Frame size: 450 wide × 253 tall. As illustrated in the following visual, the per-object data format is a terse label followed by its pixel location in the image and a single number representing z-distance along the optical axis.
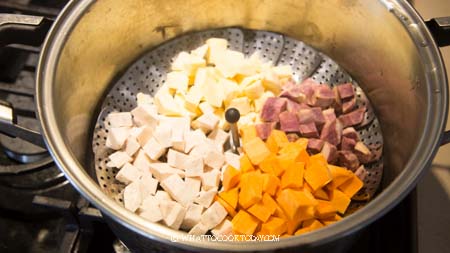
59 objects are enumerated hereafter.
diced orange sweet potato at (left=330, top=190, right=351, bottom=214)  0.42
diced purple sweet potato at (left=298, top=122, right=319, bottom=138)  0.46
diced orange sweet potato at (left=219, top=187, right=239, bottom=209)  0.42
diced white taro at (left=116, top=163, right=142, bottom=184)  0.44
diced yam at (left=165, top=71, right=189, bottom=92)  0.48
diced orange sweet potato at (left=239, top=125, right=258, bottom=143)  0.45
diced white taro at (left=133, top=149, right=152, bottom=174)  0.45
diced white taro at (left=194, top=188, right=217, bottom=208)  0.42
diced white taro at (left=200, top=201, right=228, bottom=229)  0.41
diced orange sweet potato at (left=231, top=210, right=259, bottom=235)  0.41
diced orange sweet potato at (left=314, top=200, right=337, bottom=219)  0.41
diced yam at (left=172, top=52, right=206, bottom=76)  0.49
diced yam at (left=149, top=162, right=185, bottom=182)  0.44
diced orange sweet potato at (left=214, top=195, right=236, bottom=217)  0.42
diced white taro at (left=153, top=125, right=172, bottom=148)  0.45
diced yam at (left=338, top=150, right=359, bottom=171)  0.45
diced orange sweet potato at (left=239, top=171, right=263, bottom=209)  0.41
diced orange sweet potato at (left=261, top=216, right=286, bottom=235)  0.40
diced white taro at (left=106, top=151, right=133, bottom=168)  0.45
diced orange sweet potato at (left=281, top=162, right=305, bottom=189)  0.42
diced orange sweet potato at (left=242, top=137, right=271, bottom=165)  0.43
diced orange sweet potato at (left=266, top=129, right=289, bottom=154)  0.44
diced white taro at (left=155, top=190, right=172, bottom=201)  0.43
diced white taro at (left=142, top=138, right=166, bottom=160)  0.45
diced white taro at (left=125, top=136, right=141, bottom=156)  0.45
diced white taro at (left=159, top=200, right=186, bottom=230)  0.41
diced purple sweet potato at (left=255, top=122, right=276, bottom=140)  0.46
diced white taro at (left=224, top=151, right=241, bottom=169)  0.44
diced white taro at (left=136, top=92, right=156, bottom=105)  0.49
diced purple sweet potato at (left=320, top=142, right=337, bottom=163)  0.45
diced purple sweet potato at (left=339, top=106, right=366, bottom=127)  0.47
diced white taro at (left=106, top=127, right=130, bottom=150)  0.46
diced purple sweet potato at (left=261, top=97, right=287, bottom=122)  0.46
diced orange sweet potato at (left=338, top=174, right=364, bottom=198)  0.43
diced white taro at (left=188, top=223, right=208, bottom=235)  0.41
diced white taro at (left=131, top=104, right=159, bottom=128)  0.46
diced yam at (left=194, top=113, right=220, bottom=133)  0.46
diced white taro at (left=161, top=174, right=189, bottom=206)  0.43
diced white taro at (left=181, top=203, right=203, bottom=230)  0.42
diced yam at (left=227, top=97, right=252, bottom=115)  0.47
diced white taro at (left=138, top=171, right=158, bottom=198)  0.43
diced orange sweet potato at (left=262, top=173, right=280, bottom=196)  0.41
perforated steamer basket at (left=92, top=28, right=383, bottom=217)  0.47
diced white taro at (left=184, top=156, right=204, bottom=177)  0.44
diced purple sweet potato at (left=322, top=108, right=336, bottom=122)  0.47
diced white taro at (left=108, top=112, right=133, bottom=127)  0.47
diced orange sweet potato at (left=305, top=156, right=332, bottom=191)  0.42
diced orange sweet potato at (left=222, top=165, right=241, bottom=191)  0.42
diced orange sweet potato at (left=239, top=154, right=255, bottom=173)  0.43
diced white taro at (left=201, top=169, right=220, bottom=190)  0.43
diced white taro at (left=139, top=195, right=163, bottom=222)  0.41
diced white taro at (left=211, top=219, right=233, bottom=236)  0.41
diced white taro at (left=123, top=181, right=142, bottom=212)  0.42
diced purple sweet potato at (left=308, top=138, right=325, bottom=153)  0.45
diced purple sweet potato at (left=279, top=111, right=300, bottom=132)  0.46
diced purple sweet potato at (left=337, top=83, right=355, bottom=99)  0.48
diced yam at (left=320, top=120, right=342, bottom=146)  0.46
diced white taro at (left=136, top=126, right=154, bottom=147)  0.45
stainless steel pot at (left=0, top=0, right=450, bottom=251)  0.35
